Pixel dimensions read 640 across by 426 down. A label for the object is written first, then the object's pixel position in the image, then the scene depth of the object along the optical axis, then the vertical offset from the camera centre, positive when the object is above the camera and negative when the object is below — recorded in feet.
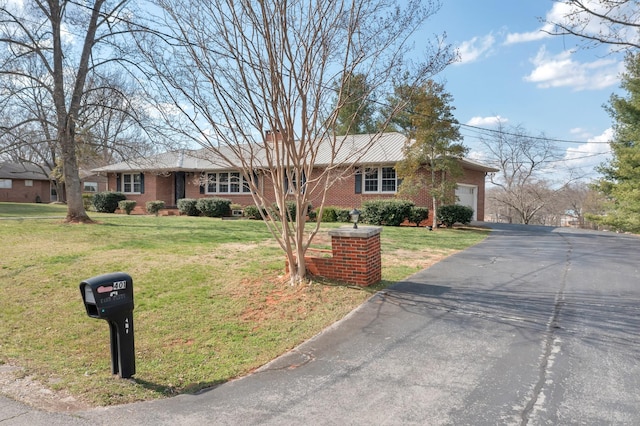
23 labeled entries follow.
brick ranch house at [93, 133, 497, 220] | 69.51 +4.19
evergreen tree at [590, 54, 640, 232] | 65.62 +5.91
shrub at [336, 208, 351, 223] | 66.18 -1.54
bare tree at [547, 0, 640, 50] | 24.58 +10.14
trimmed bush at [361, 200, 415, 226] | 60.23 -1.04
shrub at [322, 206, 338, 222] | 66.38 -1.69
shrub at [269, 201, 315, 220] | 59.47 -1.10
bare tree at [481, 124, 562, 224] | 135.13 +5.07
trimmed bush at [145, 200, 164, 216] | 81.82 -0.22
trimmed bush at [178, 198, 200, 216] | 79.05 -0.43
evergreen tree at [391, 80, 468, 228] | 56.80 +7.11
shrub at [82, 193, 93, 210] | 90.11 +0.67
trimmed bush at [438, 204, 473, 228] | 59.26 -1.48
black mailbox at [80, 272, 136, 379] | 12.74 -3.06
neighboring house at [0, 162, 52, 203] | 140.77 +6.75
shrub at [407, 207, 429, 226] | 60.54 -1.47
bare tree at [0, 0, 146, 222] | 49.88 +15.76
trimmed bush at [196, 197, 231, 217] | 75.97 -0.28
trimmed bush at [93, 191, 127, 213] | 85.87 +0.98
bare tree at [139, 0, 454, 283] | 21.17 +6.18
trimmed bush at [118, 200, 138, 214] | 82.07 -0.01
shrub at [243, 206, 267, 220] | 69.86 -1.24
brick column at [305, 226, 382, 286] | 23.17 -2.98
